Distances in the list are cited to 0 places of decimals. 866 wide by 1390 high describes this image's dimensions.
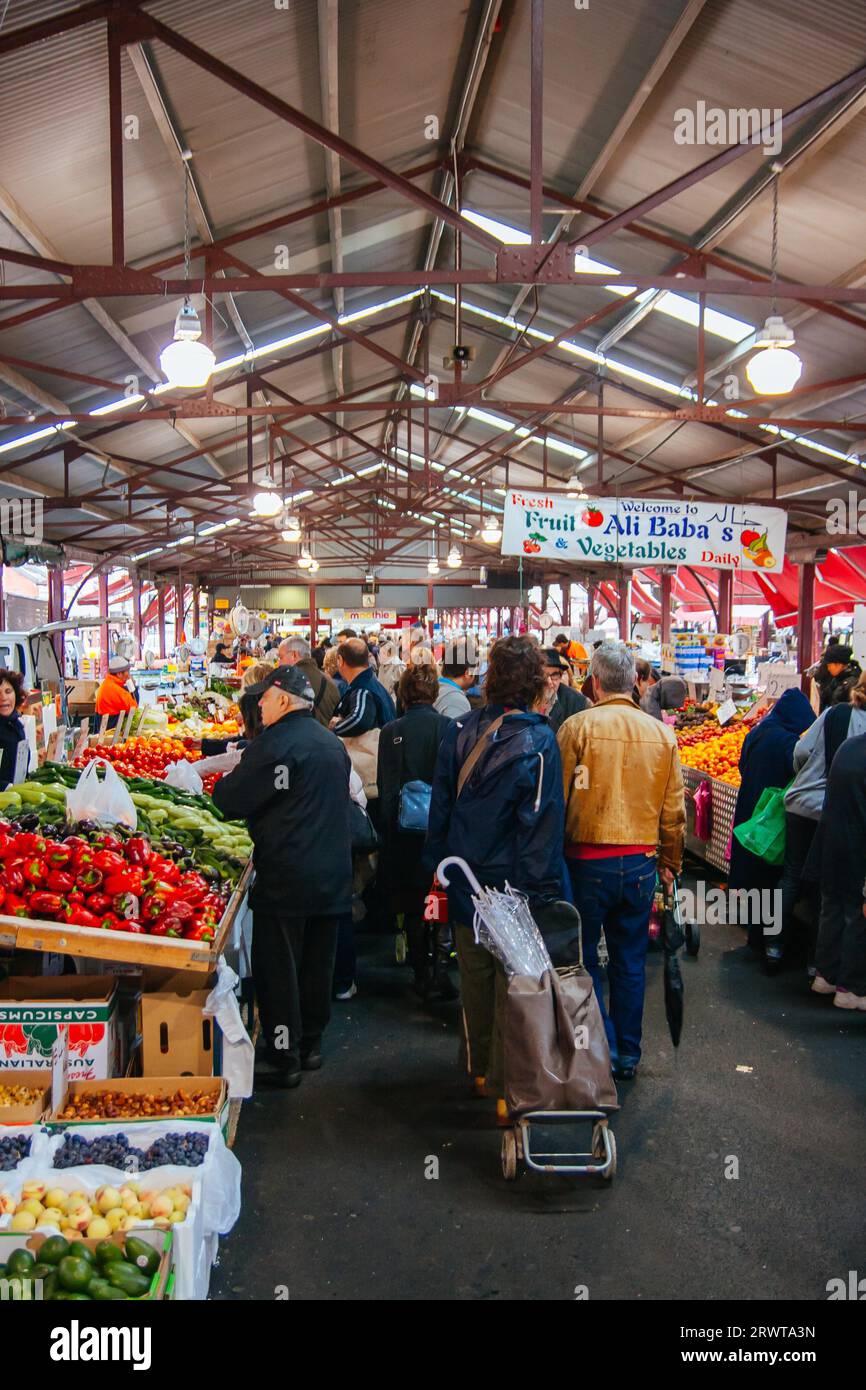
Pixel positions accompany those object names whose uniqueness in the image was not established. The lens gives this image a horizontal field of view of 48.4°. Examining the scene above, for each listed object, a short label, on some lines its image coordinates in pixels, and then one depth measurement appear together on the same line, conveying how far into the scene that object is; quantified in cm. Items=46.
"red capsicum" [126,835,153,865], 378
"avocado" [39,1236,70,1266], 235
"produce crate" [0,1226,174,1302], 233
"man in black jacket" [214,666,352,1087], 391
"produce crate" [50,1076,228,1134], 323
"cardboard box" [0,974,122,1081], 328
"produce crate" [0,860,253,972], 325
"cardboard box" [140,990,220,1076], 355
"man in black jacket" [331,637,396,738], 570
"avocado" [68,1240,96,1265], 235
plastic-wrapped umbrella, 336
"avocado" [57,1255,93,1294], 226
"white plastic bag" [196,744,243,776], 602
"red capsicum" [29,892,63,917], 336
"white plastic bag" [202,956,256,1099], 347
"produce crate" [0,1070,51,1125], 293
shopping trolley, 328
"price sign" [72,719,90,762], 735
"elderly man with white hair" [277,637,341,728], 549
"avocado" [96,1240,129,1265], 238
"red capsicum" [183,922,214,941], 343
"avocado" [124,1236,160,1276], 241
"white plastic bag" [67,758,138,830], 403
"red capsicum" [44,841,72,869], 353
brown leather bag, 327
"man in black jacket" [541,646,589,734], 624
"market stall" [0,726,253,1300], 248
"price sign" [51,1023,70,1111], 318
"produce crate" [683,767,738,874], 717
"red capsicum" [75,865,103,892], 348
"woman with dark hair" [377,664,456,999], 496
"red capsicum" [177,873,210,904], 364
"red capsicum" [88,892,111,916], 344
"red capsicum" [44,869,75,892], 344
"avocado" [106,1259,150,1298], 230
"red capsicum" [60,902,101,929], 335
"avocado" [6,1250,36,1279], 231
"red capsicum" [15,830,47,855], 354
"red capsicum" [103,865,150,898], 349
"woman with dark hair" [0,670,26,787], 574
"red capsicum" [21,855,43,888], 343
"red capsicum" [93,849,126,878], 354
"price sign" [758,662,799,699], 643
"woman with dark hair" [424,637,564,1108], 358
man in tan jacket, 394
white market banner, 962
